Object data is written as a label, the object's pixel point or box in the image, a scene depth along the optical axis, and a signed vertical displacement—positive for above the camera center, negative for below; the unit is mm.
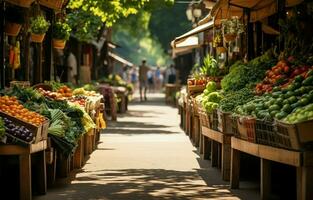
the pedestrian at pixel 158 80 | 82950 +828
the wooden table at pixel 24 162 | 10758 -904
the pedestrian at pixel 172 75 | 54875 +849
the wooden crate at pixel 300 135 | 9359 -517
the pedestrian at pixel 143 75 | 51656 +819
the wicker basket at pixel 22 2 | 16297 +1649
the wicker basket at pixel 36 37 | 18281 +1109
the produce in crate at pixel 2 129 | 10578 -483
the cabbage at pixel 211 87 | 16891 +20
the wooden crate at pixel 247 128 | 11197 -531
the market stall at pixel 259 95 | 9852 -112
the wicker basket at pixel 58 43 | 20906 +1113
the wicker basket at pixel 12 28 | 17031 +1212
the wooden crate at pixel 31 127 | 11016 -475
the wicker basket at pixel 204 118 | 14828 -526
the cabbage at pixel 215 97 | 15039 -157
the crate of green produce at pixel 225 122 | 12898 -508
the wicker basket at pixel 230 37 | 19297 +1135
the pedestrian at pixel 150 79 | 70438 +776
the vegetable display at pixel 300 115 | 9491 -312
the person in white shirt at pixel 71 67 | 31397 +796
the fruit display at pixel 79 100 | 16416 -209
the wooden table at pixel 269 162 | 9266 -874
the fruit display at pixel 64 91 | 17730 -37
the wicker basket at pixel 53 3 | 19100 +1919
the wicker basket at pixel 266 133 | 10230 -557
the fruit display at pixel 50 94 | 15385 -83
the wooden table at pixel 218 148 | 13281 -1050
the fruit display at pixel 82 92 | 20214 -73
